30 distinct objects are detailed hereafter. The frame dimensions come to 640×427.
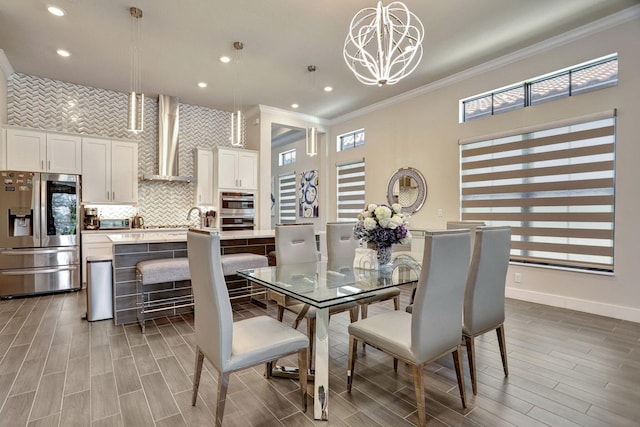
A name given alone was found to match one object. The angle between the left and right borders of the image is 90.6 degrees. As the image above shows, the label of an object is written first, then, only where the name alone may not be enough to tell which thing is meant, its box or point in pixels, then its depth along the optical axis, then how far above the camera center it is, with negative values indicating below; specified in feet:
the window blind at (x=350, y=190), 21.56 +1.43
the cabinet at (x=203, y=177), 19.72 +2.05
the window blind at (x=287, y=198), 28.30 +1.13
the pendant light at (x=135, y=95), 9.87 +3.57
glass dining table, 5.86 -1.58
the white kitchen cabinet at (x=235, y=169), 19.36 +2.57
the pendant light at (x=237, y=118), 11.93 +3.46
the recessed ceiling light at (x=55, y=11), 10.46 +6.64
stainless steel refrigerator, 13.70 -1.10
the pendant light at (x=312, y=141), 12.54 +2.73
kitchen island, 10.87 -1.76
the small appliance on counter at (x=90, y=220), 16.25 -0.57
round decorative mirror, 17.58 +1.24
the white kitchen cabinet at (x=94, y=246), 15.55 -1.82
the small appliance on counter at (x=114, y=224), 16.42 -0.78
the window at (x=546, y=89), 11.69 +5.13
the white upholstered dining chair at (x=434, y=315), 5.38 -1.85
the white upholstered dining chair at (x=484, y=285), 6.63 -1.60
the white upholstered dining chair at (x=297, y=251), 8.02 -1.34
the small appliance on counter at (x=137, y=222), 17.78 -0.72
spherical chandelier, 7.38 +6.81
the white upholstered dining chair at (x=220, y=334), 5.24 -2.38
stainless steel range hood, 18.66 +4.25
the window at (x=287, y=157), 28.46 +4.89
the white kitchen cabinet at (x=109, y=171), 16.29 +2.03
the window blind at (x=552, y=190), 11.62 +0.90
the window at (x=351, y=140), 21.75 +5.04
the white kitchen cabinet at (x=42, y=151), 14.53 +2.75
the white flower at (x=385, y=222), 7.91 -0.29
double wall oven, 19.34 -0.08
